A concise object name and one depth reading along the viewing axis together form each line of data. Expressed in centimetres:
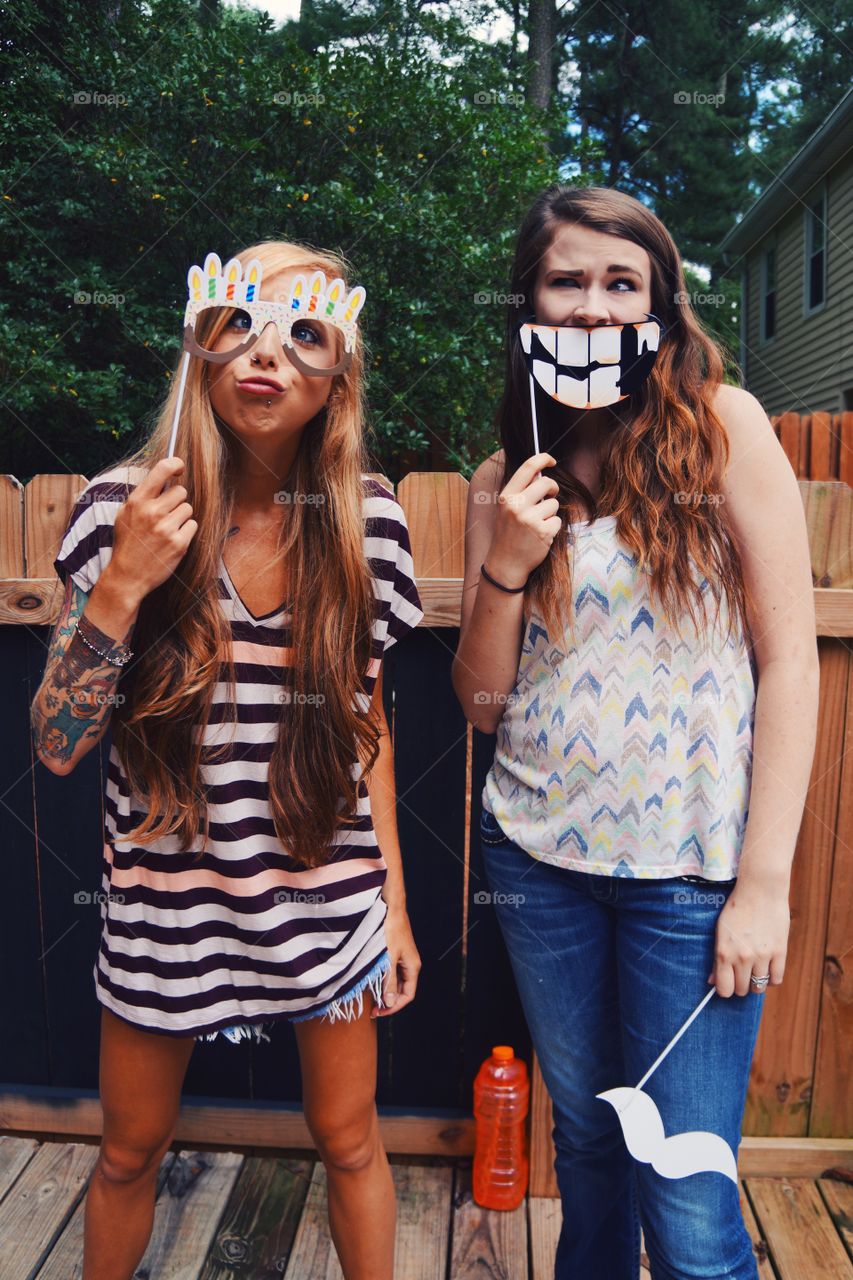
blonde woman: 142
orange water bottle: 227
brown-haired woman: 134
